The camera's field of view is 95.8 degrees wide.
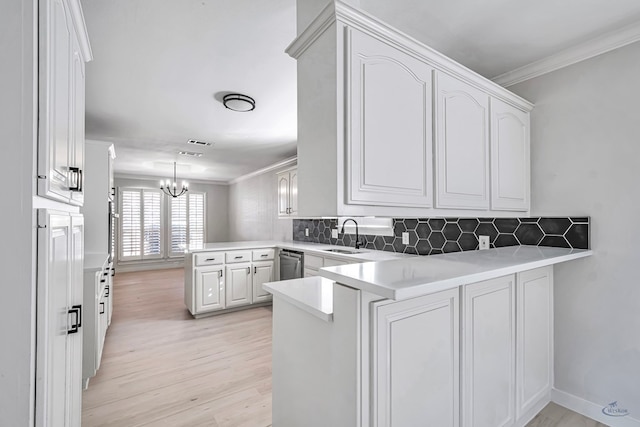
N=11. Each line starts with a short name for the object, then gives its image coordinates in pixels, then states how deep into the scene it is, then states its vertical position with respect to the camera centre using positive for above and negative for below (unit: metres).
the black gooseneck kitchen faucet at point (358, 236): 3.55 -0.27
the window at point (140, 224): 6.83 -0.19
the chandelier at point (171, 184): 6.22 +0.77
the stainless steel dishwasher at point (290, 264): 3.69 -0.65
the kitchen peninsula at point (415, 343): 1.09 -0.59
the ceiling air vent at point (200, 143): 4.04 +1.04
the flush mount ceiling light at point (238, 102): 2.58 +1.05
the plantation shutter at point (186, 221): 7.44 -0.15
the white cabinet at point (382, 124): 1.14 +0.42
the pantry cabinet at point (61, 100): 0.77 +0.38
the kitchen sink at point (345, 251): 3.43 -0.44
